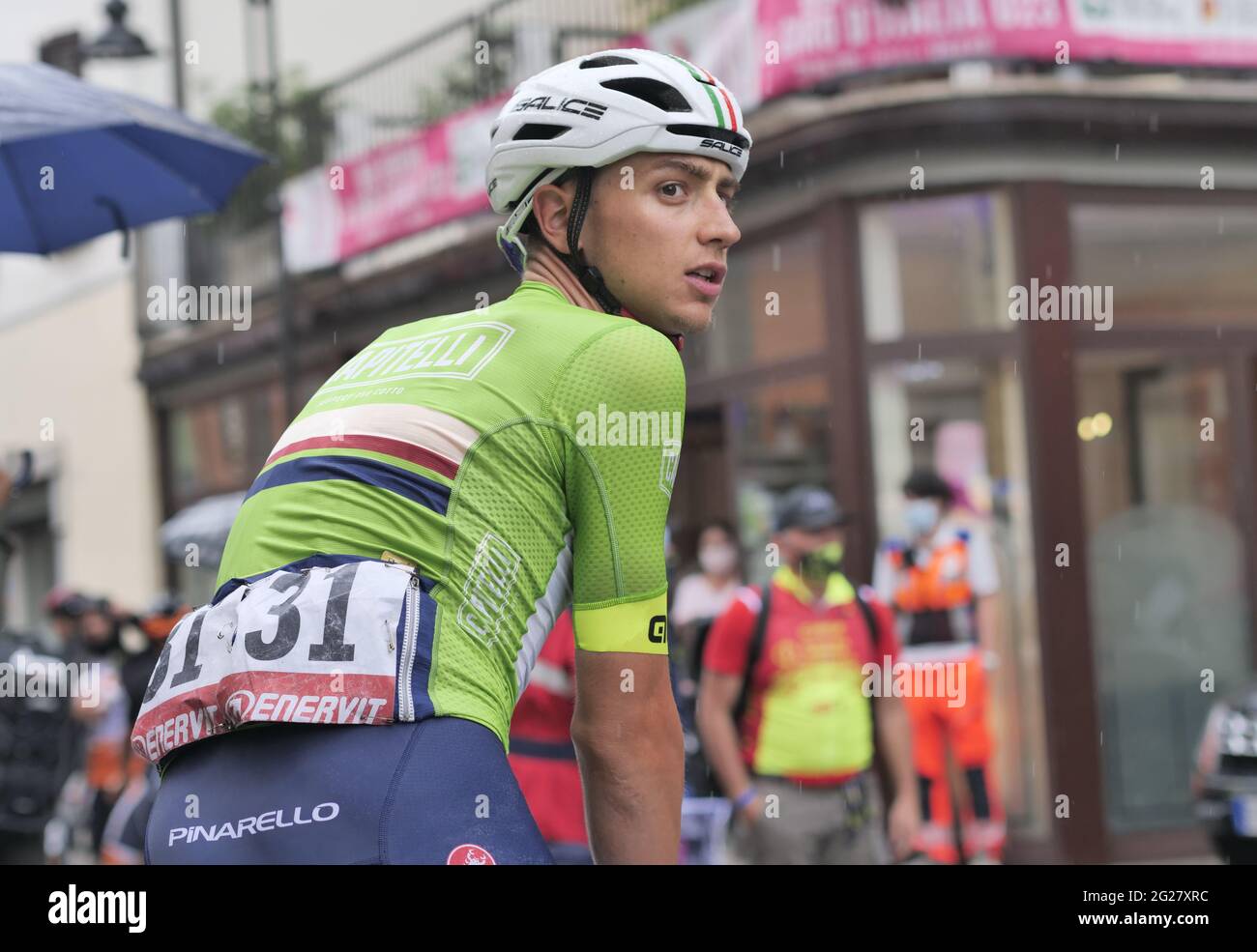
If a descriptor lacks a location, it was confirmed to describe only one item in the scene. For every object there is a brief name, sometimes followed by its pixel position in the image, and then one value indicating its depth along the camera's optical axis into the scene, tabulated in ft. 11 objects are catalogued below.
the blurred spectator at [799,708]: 22.81
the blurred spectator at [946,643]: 30.73
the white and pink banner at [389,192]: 45.34
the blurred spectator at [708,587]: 33.81
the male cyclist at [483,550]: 6.39
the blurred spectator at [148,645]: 28.35
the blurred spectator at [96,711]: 30.78
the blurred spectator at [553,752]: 18.03
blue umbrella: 14.80
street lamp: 48.70
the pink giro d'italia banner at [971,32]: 34.83
